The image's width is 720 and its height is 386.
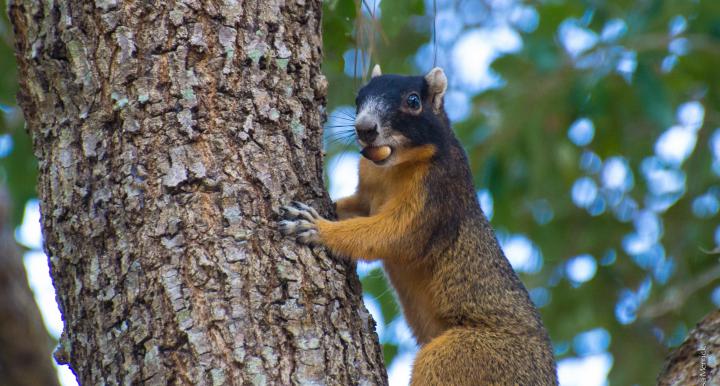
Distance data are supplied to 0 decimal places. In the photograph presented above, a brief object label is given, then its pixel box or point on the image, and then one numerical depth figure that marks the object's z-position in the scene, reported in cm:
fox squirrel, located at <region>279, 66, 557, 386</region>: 880
